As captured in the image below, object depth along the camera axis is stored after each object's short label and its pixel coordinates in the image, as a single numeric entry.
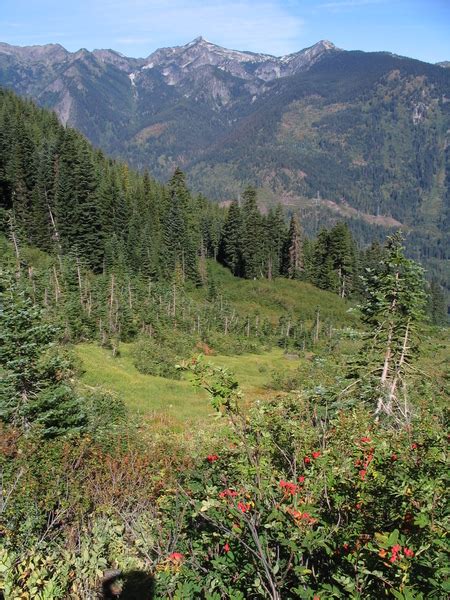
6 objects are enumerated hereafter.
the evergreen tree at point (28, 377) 15.05
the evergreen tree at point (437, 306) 103.31
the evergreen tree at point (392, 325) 14.38
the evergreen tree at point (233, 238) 84.12
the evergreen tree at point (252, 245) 81.94
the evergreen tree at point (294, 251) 84.75
